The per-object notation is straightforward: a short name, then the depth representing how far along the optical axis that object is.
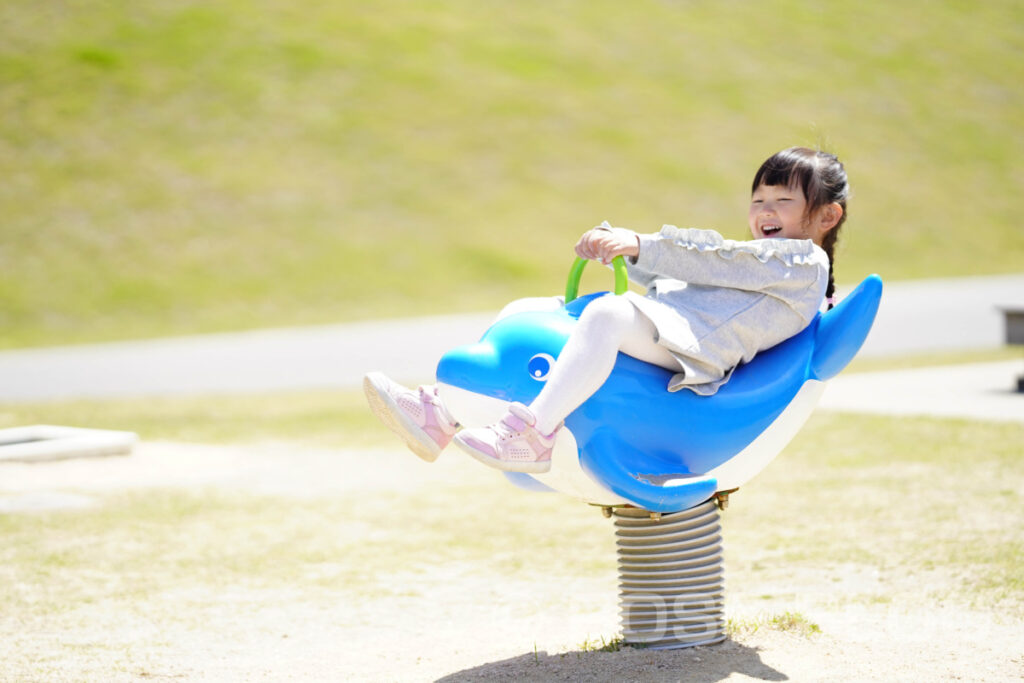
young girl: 5.91
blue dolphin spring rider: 6.09
